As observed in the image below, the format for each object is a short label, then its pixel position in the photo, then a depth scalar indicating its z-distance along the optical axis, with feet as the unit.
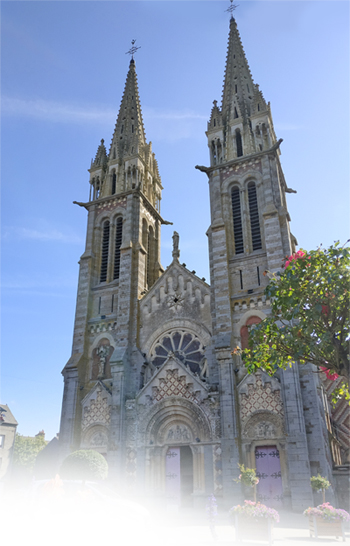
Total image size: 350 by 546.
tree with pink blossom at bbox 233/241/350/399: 37.29
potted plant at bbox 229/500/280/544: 41.88
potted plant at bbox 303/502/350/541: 45.09
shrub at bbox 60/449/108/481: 52.95
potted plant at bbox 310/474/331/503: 61.57
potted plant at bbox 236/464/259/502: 64.90
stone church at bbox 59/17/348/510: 71.72
